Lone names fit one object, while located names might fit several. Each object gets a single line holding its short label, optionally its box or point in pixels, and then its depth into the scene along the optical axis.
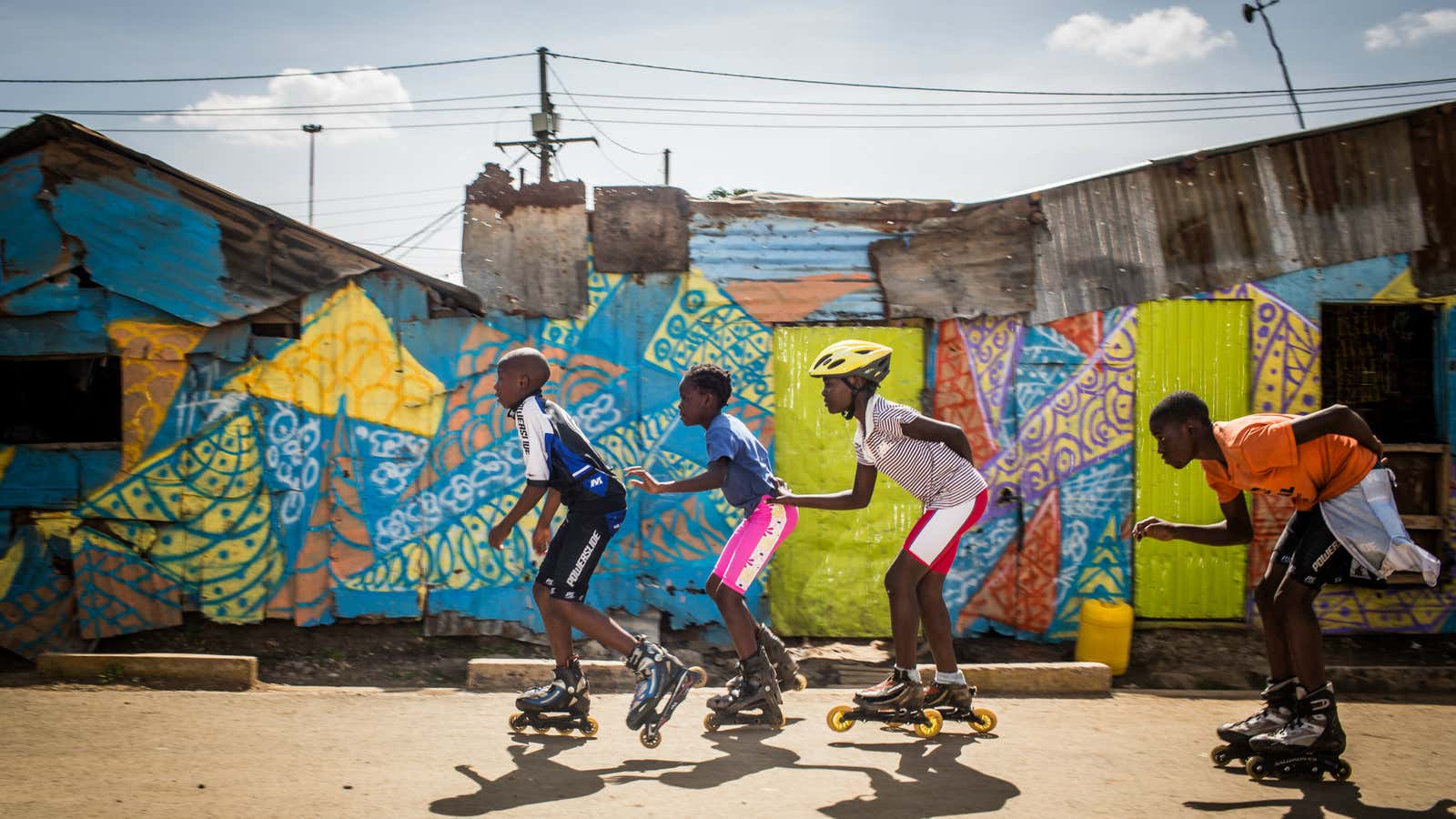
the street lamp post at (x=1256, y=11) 15.00
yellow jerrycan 6.94
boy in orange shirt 4.29
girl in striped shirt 5.00
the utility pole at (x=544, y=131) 19.97
